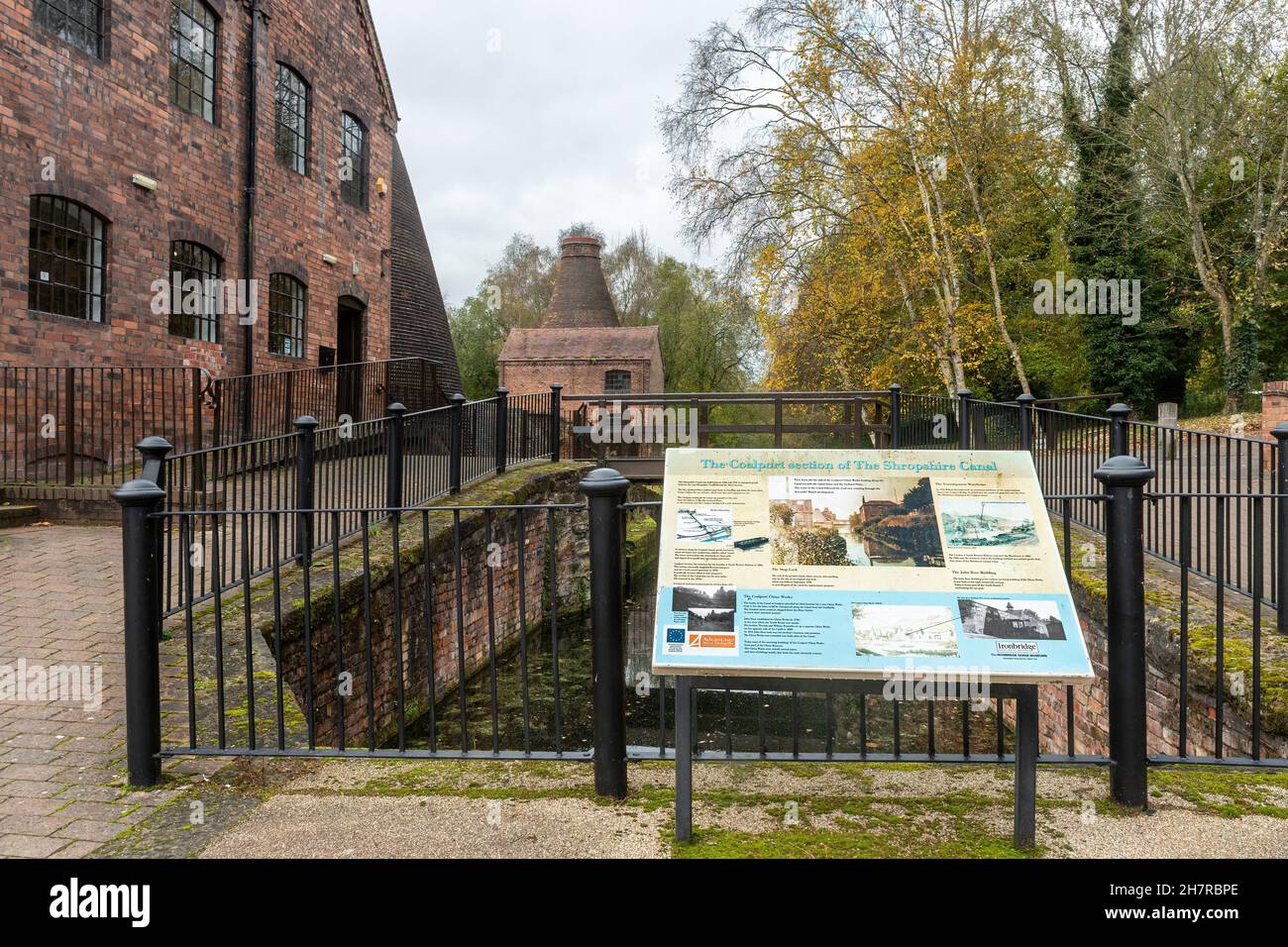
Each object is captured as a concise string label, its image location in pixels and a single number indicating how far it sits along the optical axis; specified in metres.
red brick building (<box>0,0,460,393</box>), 10.58
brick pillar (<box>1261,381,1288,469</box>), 13.82
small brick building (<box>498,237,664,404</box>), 35.75
